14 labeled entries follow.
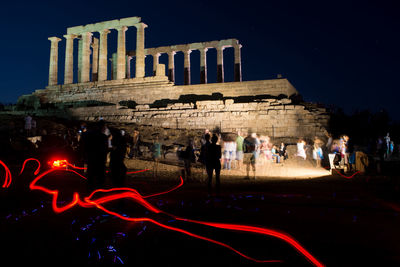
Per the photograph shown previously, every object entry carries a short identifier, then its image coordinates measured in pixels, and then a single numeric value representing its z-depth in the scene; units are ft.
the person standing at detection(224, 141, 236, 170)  44.50
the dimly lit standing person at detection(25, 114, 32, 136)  59.26
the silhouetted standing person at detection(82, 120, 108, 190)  21.33
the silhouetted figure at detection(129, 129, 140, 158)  53.92
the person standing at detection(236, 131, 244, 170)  41.01
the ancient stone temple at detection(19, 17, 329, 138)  66.44
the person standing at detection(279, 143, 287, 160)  49.65
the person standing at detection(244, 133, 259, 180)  35.54
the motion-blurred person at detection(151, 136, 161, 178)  44.14
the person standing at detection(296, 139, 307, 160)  47.37
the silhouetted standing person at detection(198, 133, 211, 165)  32.10
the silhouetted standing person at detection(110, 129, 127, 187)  22.31
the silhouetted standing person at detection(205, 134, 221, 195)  26.08
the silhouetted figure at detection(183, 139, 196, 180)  33.83
